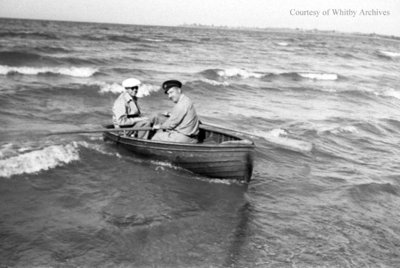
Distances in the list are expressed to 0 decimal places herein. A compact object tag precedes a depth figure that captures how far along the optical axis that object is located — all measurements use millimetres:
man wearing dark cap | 7719
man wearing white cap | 8961
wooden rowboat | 7738
